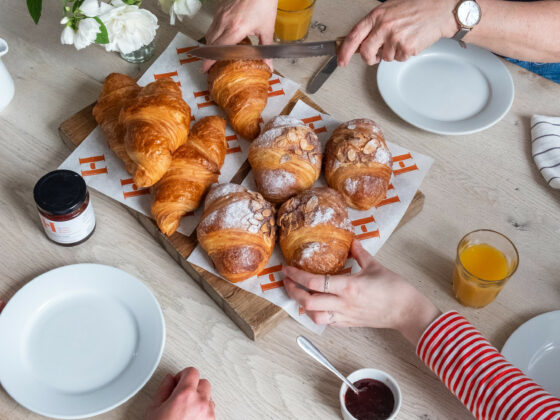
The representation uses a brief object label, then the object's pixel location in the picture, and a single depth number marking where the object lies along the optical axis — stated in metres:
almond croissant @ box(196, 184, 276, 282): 1.20
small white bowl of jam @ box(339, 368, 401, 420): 1.07
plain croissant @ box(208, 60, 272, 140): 1.44
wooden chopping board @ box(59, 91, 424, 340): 1.20
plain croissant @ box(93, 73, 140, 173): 1.38
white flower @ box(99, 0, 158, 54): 1.43
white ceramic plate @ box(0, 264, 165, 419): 1.10
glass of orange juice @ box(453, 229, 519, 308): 1.21
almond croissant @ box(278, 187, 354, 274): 1.22
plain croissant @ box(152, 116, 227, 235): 1.29
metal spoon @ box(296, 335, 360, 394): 1.13
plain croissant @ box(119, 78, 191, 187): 1.27
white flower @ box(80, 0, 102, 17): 1.36
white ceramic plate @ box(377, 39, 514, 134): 1.55
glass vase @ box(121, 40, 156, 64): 1.60
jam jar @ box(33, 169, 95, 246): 1.18
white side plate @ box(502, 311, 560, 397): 1.16
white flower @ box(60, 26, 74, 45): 1.39
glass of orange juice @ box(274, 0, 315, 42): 1.60
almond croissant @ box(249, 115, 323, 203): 1.32
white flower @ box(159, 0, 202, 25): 1.57
